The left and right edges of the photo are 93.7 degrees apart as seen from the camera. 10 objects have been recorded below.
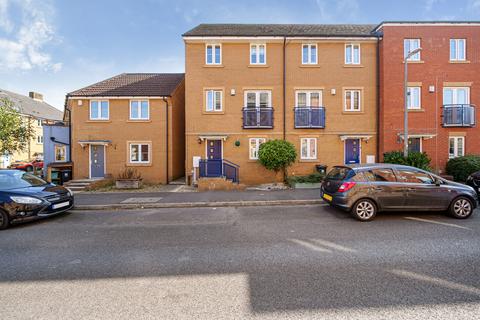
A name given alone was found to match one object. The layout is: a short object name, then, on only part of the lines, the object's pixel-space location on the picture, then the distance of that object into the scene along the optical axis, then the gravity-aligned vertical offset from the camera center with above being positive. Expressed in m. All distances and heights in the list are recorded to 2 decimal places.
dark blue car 5.92 -1.13
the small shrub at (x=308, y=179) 11.89 -1.15
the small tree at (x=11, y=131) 16.38 +2.07
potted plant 12.07 -1.25
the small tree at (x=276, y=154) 12.15 +0.18
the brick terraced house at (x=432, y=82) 13.34 +4.47
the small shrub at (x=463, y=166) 11.88 -0.51
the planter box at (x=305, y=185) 11.66 -1.44
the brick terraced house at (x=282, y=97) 13.68 +3.70
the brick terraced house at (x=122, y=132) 14.12 +1.63
